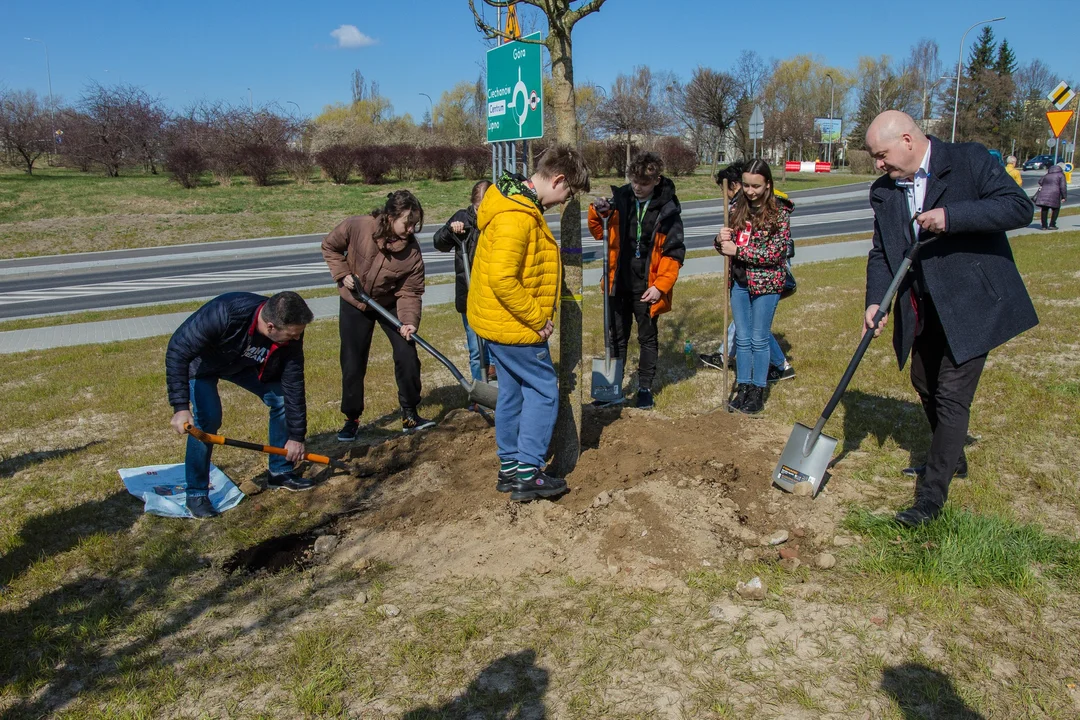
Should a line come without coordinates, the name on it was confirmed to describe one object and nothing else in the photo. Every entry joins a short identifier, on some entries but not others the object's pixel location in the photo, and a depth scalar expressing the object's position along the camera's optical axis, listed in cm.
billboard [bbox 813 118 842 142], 5815
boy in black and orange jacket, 555
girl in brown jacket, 537
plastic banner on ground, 454
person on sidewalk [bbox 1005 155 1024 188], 1861
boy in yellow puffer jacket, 371
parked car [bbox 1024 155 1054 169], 5431
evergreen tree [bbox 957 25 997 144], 5791
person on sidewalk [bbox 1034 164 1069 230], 1672
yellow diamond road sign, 1934
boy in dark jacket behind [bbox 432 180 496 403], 603
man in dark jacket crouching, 402
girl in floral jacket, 534
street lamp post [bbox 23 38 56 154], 3990
